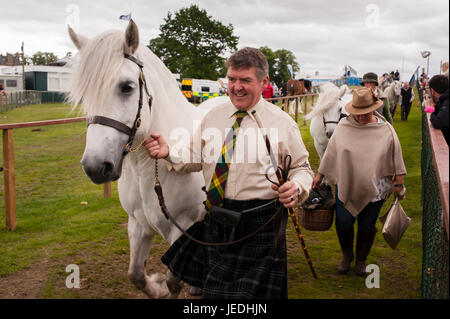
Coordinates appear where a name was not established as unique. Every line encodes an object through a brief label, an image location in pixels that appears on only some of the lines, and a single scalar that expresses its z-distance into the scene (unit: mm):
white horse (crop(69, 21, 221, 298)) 2108
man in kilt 2217
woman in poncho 3725
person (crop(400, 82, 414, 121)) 17859
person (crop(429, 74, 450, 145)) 3401
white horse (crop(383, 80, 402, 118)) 18484
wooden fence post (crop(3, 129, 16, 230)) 4891
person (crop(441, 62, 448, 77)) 5929
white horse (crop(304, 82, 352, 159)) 7102
